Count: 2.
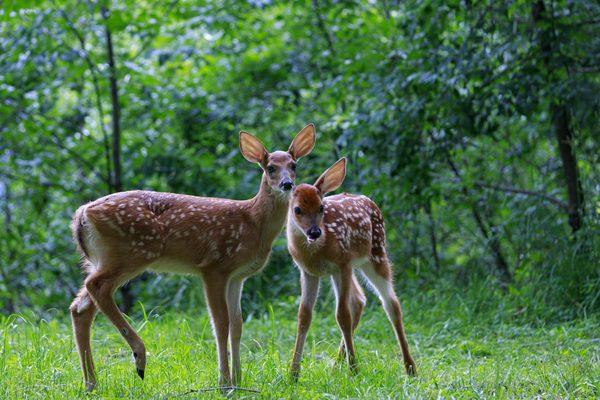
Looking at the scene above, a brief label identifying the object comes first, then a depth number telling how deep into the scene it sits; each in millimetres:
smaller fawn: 10414
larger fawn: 9555
